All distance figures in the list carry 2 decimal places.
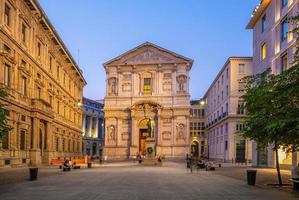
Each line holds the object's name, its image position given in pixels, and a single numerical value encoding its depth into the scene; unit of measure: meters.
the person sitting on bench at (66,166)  25.95
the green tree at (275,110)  12.52
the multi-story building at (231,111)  53.05
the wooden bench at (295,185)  13.92
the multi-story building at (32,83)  26.23
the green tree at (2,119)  12.16
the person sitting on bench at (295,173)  14.03
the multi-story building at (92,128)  85.45
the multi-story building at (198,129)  83.97
